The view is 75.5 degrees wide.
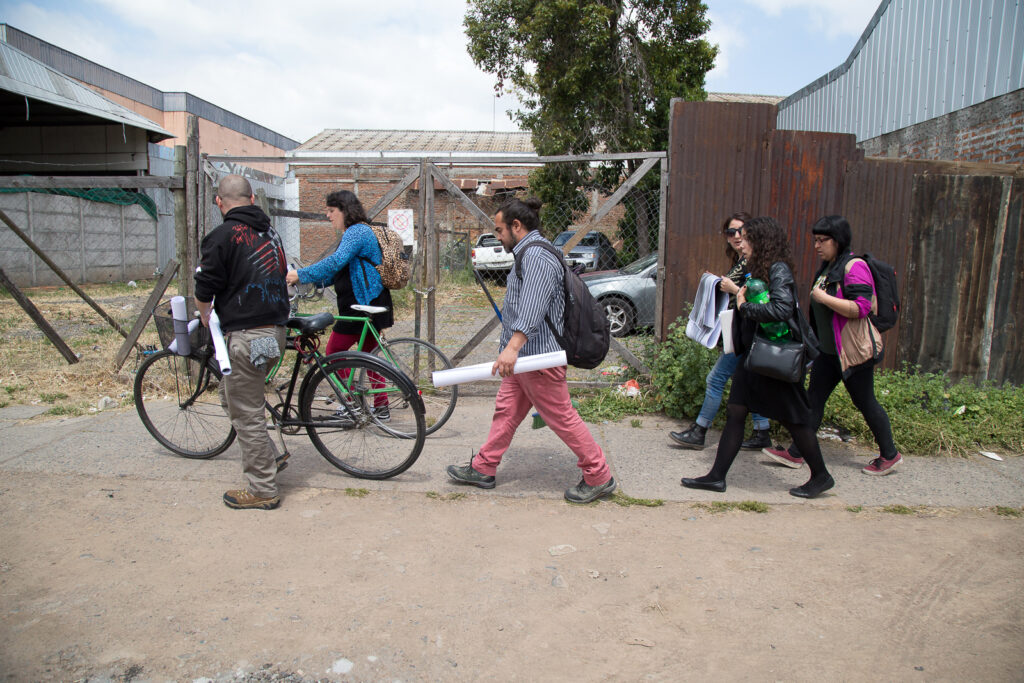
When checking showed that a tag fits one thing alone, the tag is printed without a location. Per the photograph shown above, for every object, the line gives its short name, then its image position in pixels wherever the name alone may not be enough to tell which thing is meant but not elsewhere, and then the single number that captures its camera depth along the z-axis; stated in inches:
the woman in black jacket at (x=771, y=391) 153.2
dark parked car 295.0
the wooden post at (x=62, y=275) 257.7
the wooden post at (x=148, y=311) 238.8
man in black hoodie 145.3
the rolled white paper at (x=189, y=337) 170.1
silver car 349.7
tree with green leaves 559.8
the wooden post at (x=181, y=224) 237.9
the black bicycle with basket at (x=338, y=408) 163.0
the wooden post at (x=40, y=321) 249.9
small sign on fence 312.0
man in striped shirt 144.4
